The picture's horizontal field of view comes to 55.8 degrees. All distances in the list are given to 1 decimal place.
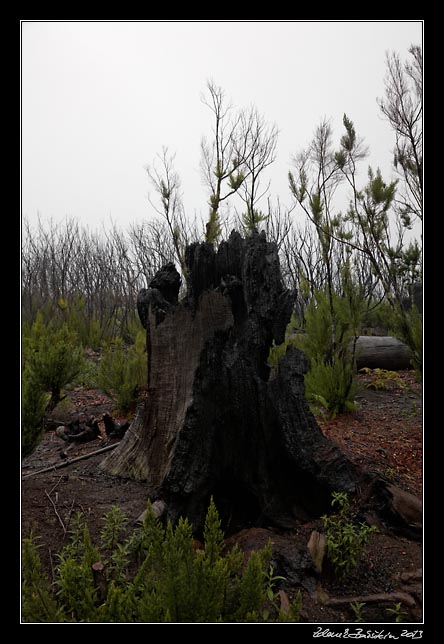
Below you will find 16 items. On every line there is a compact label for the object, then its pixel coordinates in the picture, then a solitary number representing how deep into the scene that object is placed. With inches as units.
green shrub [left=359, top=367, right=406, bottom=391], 265.7
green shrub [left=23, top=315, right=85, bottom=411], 119.8
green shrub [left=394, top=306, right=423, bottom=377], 168.9
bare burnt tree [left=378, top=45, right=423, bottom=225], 185.0
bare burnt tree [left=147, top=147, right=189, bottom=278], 383.4
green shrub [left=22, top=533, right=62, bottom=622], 57.2
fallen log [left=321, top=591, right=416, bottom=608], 78.2
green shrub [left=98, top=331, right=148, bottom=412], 206.1
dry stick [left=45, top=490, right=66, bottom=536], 92.4
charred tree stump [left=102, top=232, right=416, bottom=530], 104.9
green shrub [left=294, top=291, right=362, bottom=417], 212.5
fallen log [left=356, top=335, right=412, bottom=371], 341.4
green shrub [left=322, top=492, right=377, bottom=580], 87.9
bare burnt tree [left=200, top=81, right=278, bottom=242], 280.7
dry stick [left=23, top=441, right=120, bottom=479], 123.6
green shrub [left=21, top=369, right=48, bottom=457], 102.0
